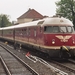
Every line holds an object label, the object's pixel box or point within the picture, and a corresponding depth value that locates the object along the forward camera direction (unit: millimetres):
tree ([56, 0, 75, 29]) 66250
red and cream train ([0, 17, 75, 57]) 15859
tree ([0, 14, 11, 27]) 111812
